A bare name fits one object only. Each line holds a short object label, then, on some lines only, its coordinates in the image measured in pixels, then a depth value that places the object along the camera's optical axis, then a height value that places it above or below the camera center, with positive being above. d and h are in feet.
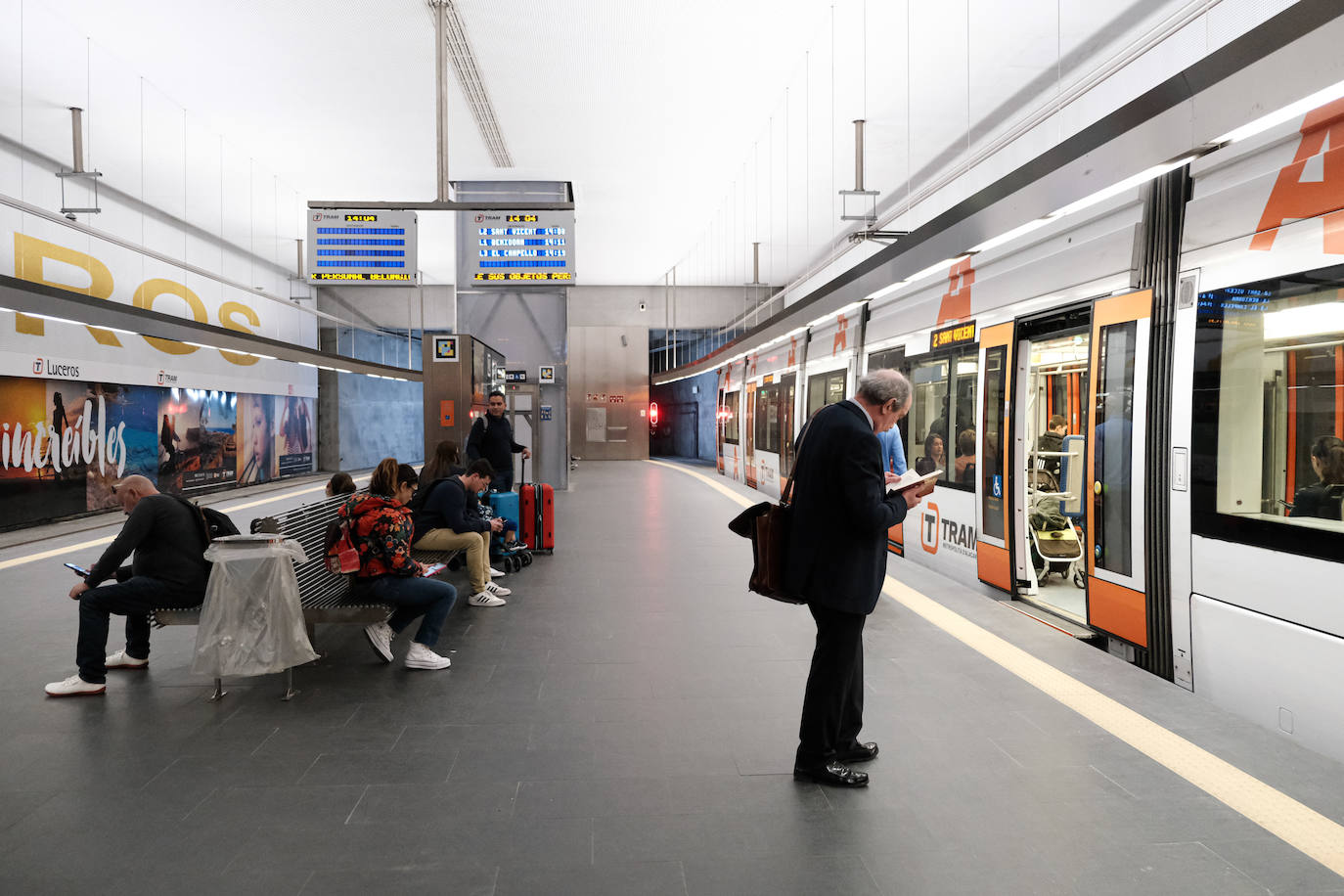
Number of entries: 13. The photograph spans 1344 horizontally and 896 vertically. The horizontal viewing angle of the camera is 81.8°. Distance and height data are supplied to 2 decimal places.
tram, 9.92 +0.07
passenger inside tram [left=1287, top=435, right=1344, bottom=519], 9.69 -0.67
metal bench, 13.38 -3.02
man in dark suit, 9.12 -1.29
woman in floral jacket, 14.01 -2.56
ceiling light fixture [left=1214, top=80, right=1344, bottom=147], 7.34 +3.20
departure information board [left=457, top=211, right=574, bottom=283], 32.37 +7.53
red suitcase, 25.48 -2.81
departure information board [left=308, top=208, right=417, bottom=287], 28.12 +6.85
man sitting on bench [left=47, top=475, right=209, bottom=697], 12.82 -2.45
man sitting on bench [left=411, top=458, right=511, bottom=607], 18.07 -2.22
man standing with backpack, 26.40 -0.29
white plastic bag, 12.25 -2.95
